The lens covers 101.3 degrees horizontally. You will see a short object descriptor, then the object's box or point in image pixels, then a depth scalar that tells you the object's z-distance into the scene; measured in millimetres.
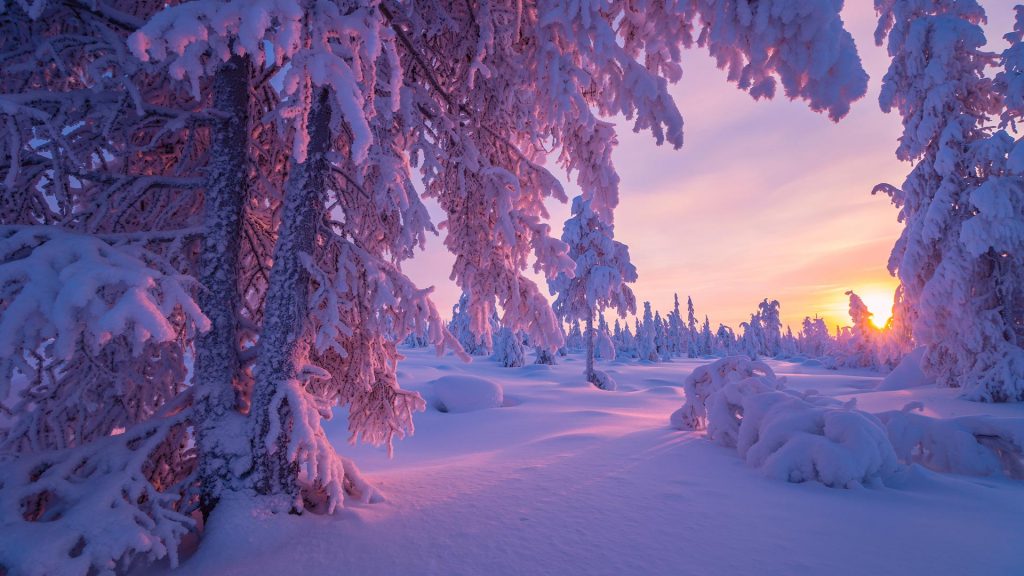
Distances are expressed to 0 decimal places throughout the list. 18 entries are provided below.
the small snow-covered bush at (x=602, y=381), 20012
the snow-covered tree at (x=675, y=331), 88000
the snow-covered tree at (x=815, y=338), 77375
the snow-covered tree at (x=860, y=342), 31386
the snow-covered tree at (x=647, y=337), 50691
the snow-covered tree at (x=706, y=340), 86250
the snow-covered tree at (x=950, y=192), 10461
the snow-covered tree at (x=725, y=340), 83250
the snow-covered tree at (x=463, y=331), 50700
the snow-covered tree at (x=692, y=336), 83562
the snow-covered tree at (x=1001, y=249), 9906
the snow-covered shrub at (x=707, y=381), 6871
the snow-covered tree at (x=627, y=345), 76844
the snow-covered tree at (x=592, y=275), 20812
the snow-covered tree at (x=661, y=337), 76812
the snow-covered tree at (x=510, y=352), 32844
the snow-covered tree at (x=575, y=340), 102156
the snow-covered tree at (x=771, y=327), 72356
